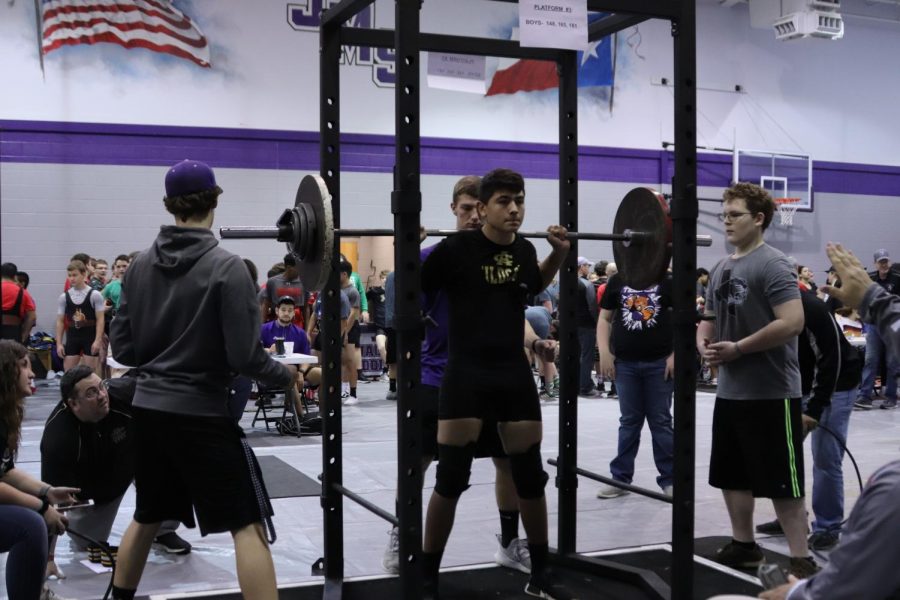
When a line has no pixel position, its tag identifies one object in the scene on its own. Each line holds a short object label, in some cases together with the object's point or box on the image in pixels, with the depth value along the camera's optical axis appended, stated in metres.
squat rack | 2.92
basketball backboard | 15.48
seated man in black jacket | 3.78
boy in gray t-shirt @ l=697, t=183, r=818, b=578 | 3.67
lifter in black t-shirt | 3.32
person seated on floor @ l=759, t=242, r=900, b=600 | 1.42
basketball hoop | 15.55
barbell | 3.22
